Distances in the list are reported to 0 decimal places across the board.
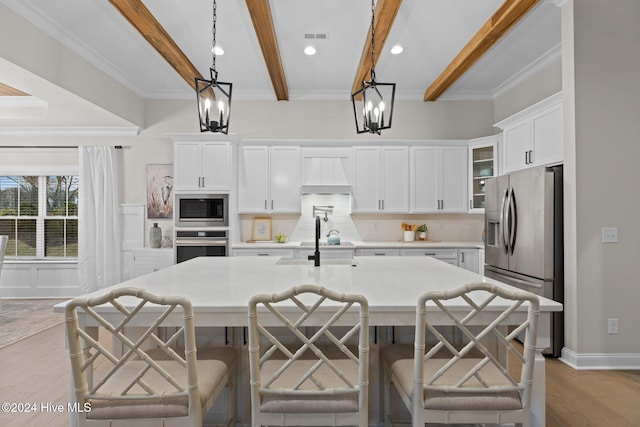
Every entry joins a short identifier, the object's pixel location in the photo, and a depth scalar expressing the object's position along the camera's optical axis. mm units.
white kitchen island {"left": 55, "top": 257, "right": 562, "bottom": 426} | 1507
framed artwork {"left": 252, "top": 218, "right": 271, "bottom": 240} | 5211
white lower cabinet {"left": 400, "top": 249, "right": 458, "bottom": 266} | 4668
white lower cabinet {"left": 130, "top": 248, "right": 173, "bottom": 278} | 4906
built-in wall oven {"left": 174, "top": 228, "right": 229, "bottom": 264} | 4660
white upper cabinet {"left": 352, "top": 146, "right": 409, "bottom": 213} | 5012
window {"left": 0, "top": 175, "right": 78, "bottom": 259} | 5625
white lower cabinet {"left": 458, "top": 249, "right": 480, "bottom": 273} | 4676
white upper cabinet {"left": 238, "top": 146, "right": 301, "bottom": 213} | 4957
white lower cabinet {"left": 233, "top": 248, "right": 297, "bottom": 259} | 4680
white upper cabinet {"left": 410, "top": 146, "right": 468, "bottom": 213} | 5027
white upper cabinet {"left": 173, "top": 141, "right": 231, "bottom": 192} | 4727
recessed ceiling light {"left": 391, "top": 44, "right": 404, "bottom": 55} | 3799
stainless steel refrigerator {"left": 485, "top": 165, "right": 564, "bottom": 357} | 3084
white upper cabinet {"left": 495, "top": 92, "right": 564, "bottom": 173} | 3210
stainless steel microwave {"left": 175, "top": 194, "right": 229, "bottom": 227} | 4695
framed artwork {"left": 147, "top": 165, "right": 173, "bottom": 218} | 5254
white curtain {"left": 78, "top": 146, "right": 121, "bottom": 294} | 5172
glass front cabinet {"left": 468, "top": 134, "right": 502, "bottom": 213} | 4730
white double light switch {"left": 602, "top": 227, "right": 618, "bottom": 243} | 2943
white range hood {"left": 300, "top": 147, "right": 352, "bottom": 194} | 4949
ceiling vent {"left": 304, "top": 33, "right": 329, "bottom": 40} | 3547
